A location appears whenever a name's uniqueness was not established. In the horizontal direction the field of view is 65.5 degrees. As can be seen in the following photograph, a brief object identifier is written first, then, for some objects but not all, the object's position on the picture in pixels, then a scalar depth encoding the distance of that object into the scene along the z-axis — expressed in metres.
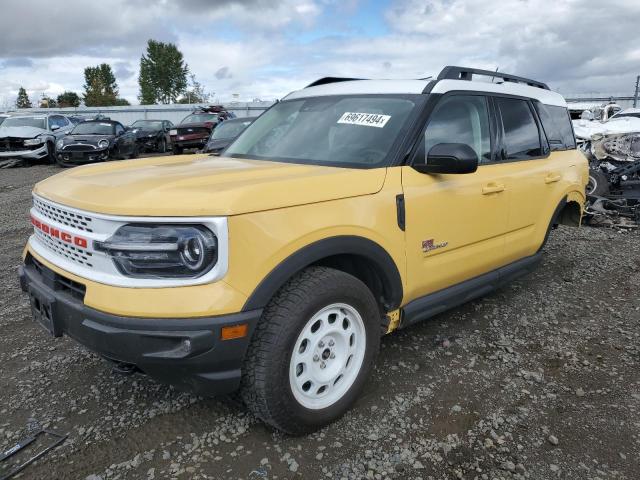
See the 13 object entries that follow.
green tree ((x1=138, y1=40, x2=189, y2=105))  87.56
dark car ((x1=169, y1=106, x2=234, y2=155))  17.03
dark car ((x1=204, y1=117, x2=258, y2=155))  12.05
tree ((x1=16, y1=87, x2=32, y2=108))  79.61
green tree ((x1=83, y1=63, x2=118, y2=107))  70.88
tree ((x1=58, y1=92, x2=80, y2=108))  78.62
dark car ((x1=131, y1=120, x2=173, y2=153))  19.03
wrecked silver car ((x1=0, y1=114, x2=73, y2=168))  15.16
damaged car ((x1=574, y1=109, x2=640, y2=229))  7.94
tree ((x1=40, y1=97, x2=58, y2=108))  70.62
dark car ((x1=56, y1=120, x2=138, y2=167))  14.13
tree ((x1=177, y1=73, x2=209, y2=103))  73.37
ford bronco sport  2.11
